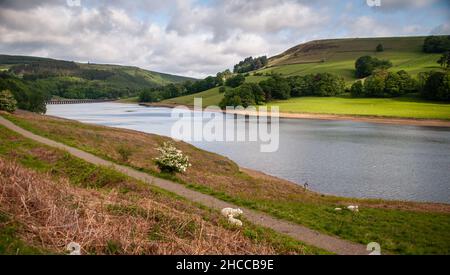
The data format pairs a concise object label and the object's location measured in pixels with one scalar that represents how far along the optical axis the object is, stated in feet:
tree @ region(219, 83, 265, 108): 424.05
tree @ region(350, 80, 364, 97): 399.65
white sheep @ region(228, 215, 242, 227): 39.90
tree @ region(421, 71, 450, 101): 317.83
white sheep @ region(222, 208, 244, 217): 46.20
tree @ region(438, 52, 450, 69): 409.61
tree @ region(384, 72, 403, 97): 375.04
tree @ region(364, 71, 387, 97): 382.63
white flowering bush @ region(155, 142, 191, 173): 75.63
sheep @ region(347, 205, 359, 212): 61.36
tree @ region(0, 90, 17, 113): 183.93
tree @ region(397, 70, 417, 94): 371.97
